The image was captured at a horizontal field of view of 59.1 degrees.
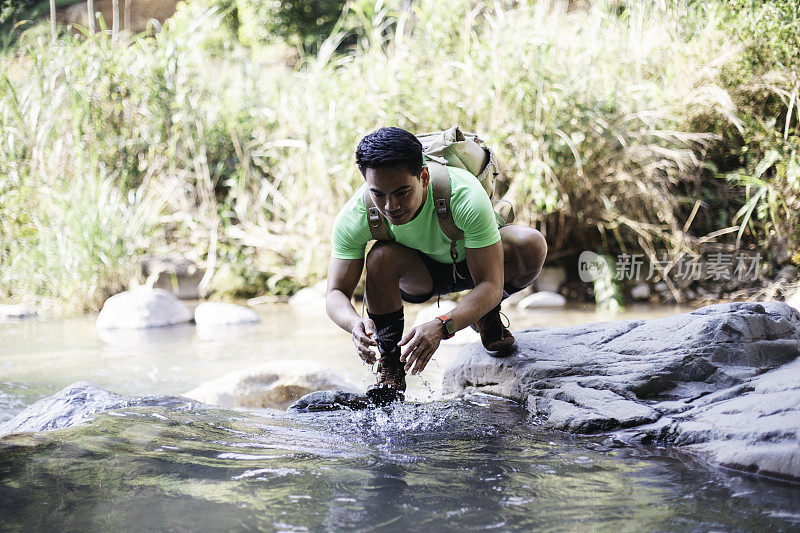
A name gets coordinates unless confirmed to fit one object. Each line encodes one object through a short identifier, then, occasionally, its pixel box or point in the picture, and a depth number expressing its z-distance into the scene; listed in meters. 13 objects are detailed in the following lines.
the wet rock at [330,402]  2.85
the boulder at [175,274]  7.73
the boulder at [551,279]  7.48
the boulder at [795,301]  4.92
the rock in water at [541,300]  6.92
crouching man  2.45
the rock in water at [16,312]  6.49
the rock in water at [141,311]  5.98
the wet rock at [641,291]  7.20
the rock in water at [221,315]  6.30
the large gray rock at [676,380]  2.11
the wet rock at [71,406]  2.68
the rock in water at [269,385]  3.36
